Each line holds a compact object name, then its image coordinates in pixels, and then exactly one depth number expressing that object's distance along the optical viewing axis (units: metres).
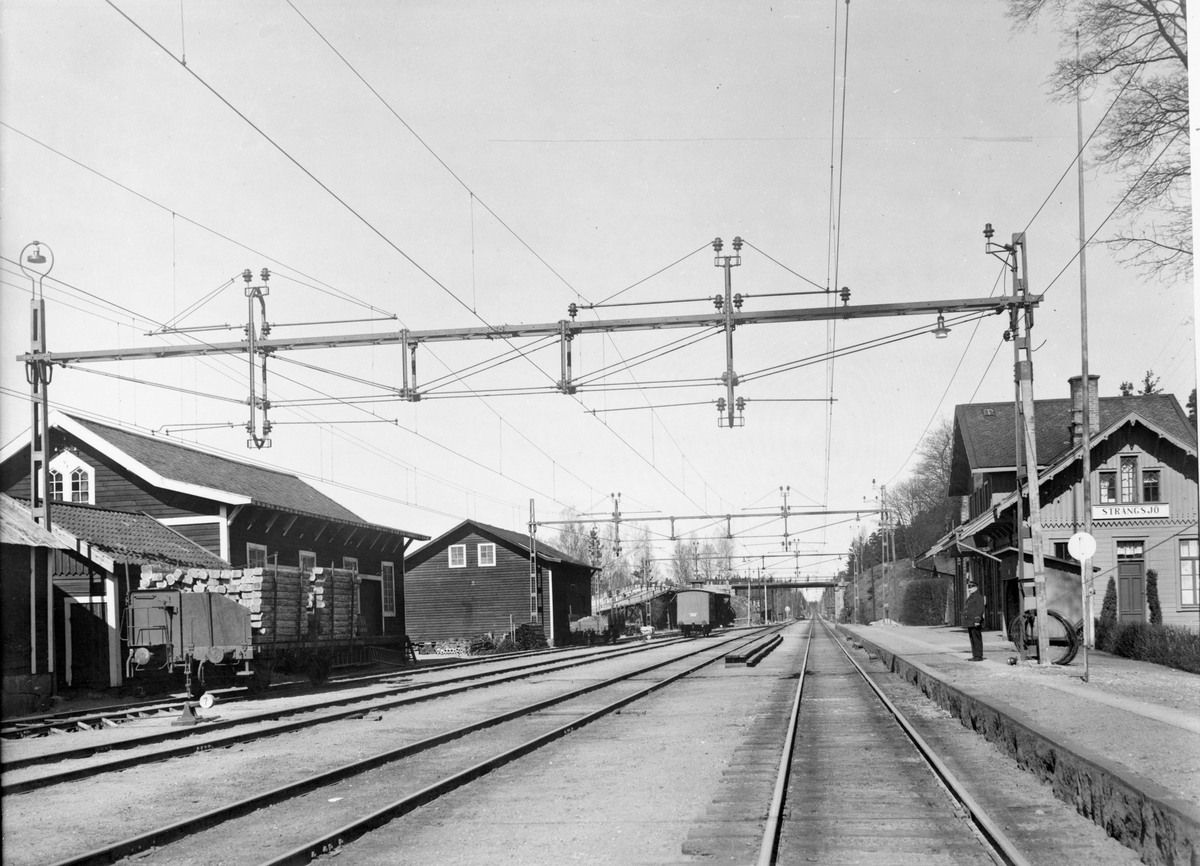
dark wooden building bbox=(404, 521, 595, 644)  56.19
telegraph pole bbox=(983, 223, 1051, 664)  21.81
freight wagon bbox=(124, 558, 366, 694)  21.77
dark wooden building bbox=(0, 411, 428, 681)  30.52
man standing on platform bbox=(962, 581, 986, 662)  25.00
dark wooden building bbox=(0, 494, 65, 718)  20.44
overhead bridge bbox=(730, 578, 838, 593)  123.19
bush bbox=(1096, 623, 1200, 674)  21.64
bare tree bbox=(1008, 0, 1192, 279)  17.61
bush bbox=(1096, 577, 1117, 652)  27.62
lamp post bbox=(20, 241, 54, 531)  20.05
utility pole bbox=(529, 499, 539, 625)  50.81
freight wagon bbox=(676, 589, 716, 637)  76.56
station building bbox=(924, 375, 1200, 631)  37.19
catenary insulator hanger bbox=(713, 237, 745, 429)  17.64
